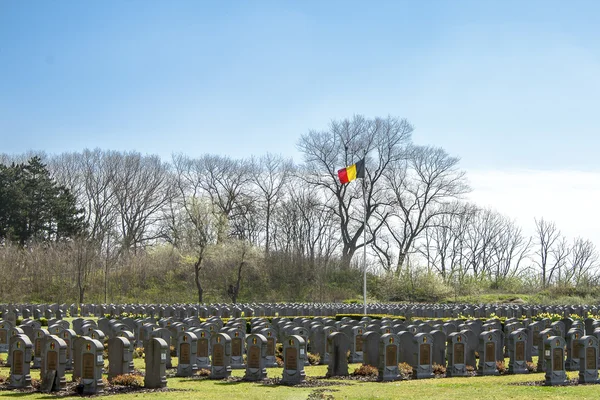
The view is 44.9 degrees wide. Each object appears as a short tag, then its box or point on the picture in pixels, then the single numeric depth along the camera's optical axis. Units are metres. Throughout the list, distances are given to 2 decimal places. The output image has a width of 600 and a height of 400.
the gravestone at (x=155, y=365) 15.13
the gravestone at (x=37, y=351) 18.86
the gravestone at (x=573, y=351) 18.97
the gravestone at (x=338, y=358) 17.12
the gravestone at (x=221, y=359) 17.02
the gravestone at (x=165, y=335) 18.75
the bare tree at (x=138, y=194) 64.44
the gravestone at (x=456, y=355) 17.58
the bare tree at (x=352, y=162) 59.28
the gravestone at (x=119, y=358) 15.92
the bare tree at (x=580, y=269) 56.12
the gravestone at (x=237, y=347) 19.09
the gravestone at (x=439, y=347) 18.44
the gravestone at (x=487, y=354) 17.89
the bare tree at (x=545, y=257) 69.50
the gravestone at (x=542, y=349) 18.22
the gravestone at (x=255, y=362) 16.59
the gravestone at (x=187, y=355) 17.56
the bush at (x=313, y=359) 20.27
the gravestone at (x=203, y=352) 18.09
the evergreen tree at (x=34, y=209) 58.72
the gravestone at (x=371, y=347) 17.66
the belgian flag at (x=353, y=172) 33.06
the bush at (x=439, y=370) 17.73
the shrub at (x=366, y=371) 17.08
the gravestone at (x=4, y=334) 22.25
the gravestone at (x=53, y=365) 14.73
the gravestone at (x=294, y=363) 15.97
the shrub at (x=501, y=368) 18.25
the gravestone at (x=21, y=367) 15.30
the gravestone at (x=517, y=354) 18.19
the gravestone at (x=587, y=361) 15.91
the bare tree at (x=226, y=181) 63.78
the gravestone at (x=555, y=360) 15.70
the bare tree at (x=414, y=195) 59.49
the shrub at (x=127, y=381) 15.23
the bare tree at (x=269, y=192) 64.56
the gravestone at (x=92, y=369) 14.48
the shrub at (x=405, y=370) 17.08
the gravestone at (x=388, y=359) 16.56
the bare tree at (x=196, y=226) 57.87
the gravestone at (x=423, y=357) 17.08
